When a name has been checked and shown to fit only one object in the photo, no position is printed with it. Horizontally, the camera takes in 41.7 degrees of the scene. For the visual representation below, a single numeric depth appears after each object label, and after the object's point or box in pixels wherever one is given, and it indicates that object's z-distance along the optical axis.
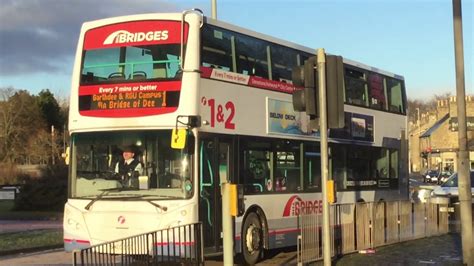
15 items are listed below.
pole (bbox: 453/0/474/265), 11.06
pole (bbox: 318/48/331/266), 8.20
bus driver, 10.84
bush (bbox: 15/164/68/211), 30.77
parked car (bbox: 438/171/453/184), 60.41
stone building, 89.81
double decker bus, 10.73
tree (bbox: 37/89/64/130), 76.44
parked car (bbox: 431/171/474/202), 21.84
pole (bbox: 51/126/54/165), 62.23
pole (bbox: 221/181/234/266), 7.53
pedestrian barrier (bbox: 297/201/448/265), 12.02
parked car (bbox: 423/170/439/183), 64.29
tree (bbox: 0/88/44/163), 68.38
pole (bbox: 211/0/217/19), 22.33
